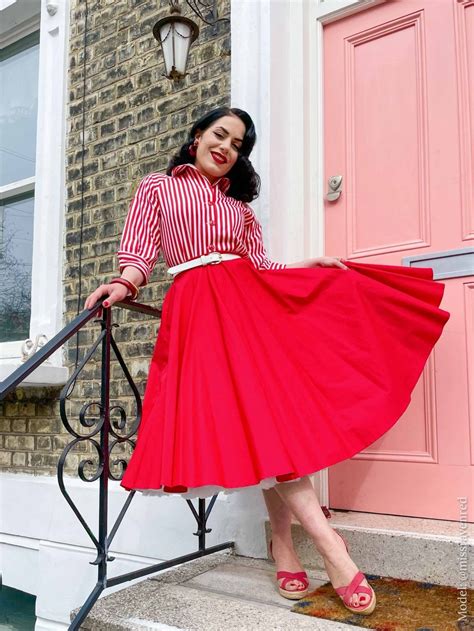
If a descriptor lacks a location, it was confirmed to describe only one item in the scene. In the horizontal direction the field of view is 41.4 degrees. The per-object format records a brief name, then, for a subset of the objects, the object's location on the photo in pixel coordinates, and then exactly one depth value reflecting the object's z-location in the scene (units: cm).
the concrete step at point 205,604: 176
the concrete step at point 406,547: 204
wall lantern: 310
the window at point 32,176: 376
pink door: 244
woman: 180
